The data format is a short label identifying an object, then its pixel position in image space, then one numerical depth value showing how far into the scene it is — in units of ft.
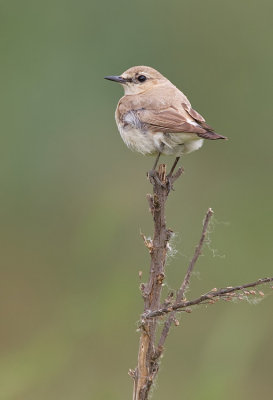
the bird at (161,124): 24.52
